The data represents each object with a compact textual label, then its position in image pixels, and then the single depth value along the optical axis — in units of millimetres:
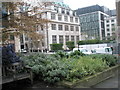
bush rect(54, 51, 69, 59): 6922
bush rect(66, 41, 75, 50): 33968
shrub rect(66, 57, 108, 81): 4032
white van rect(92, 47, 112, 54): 13625
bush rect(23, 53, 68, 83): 3872
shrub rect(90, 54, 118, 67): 5995
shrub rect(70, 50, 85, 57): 7313
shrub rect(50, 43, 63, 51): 32657
